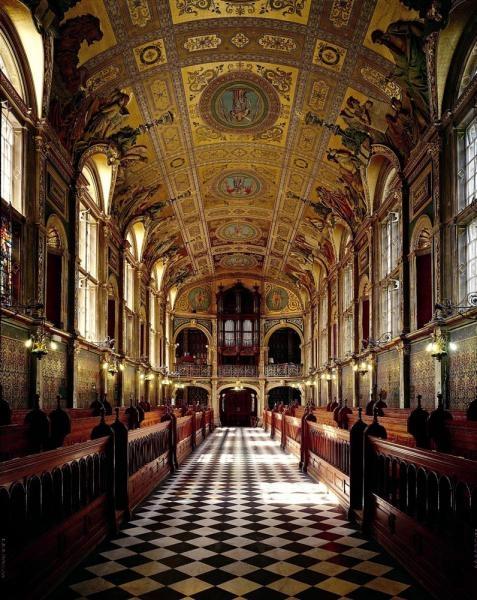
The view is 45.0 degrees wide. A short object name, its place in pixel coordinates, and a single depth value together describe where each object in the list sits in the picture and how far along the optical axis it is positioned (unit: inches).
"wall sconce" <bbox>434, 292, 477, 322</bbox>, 462.9
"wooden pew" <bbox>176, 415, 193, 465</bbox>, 584.8
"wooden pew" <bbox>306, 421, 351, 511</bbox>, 340.2
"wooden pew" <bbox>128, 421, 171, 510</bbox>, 335.9
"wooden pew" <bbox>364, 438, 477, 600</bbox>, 169.0
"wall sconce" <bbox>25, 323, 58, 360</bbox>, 482.9
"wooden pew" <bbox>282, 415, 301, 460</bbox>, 645.7
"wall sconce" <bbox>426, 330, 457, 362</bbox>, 505.7
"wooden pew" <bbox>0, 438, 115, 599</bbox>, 164.6
